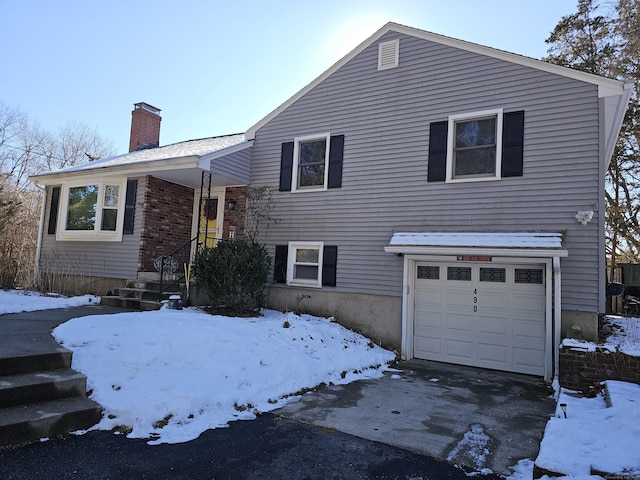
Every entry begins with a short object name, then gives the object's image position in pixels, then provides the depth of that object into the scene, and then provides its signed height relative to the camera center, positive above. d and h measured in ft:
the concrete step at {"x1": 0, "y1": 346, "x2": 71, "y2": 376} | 13.98 -3.93
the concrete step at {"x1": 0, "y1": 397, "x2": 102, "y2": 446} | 11.50 -4.95
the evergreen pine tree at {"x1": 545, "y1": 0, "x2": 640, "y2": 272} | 52.60 +28.74
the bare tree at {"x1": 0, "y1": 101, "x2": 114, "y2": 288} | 38.14 +7.59
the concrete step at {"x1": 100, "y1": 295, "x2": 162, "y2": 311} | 28.86 -3.42
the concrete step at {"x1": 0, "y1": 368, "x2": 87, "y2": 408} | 12.74 -4.40
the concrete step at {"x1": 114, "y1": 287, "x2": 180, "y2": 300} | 30.78 -2.82
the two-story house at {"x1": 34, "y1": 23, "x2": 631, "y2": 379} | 23.95 +4.99
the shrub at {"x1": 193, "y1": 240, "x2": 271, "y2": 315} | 28.32 -0.96
